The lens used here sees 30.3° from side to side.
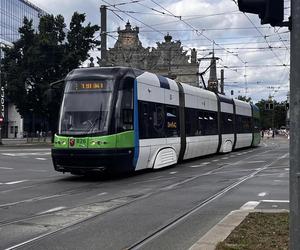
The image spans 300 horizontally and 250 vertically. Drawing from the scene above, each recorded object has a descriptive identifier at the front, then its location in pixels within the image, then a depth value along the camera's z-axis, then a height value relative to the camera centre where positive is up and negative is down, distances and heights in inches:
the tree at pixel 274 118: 5876.0 +147.6
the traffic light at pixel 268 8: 211.3 +47.5
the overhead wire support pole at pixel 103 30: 1326.3 +249.1
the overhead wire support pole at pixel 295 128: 203.6 +1.0
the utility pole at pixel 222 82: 2787.9 +249.8
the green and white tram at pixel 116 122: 652.1 +11.8
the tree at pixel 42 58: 2164.1 +291.8
